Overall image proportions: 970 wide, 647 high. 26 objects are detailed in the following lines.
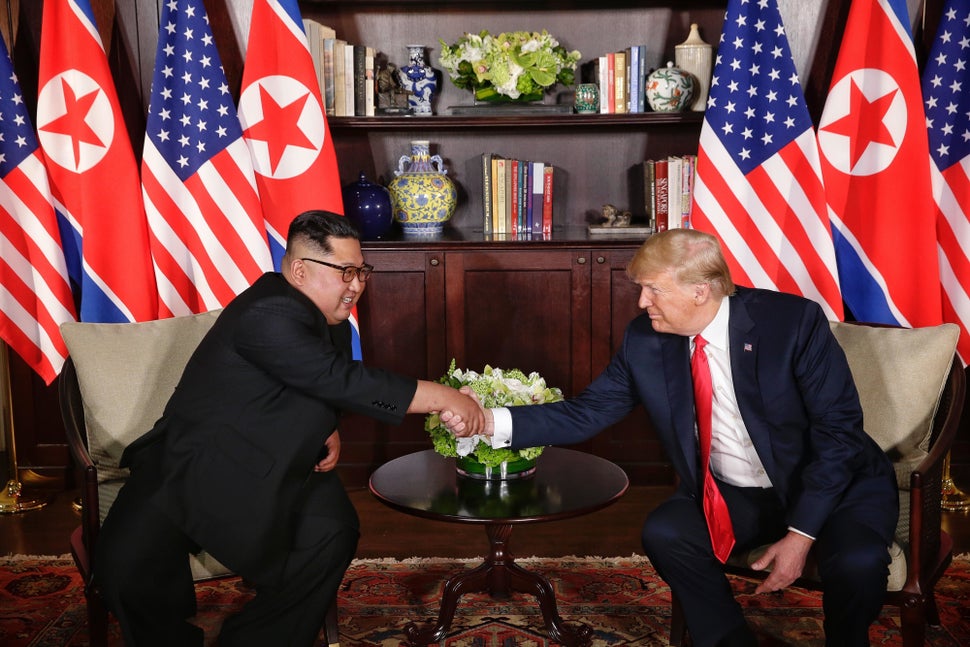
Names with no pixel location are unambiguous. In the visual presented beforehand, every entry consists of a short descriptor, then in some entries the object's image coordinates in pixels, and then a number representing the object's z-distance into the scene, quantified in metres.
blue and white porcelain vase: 4.37
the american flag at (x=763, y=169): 3.91
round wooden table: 2.59
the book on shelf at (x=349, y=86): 4.27
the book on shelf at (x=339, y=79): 4.23
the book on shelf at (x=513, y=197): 4.38
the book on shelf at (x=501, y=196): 4.38
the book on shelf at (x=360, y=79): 4.28
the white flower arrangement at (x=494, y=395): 2.75
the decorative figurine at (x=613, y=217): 4.40
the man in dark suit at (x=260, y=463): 2.49
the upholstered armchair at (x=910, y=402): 2.62
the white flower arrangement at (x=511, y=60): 4.16
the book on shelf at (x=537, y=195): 4.38
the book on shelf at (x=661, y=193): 4.28
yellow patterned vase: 4.36
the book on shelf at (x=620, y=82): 4.23
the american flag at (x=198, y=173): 3.95
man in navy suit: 2.44
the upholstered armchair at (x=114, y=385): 2.99
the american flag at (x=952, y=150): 3.90
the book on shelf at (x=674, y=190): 4.26
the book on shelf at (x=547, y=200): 4.38
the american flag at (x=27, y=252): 3.92
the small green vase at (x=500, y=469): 2.81
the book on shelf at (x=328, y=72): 4.22
